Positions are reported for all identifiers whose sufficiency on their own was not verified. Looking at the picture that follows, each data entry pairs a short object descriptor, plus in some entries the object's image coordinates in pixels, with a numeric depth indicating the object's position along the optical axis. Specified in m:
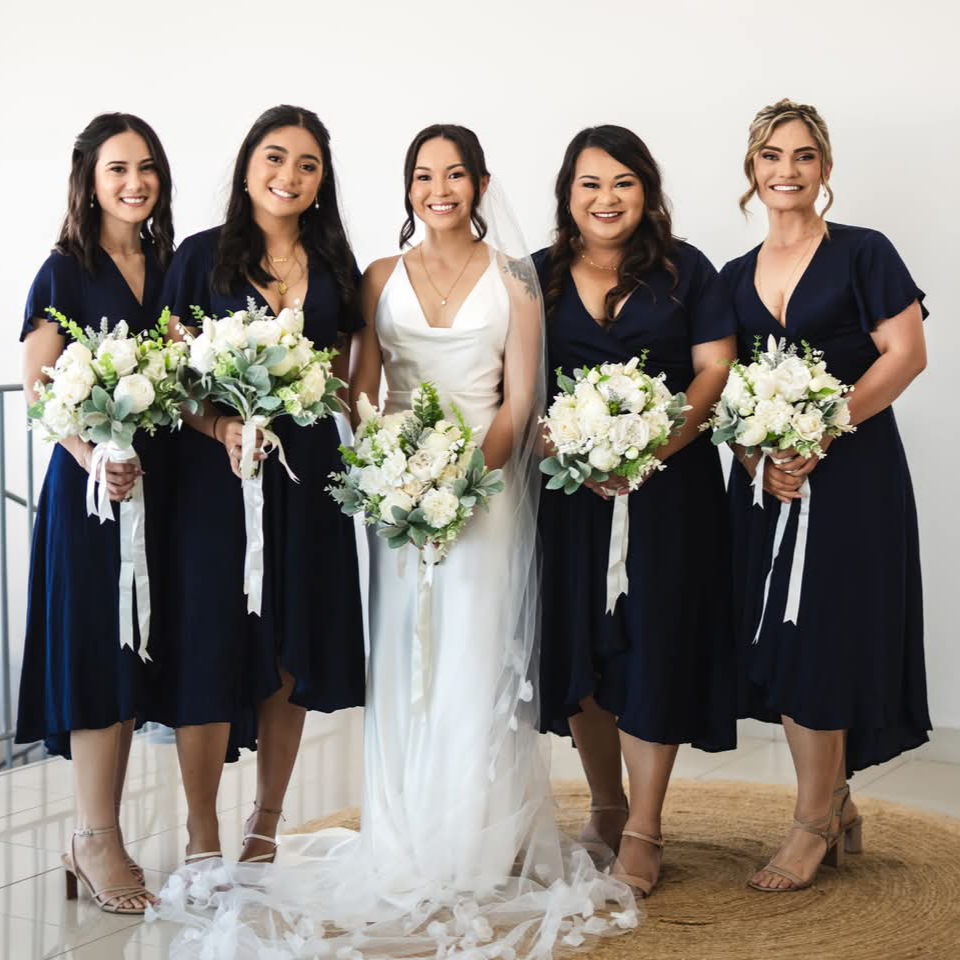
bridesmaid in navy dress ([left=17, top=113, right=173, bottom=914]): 3.14
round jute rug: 2.96
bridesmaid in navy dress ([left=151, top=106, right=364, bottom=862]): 3.15
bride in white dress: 3.15
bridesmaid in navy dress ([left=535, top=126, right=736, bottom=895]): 3.27
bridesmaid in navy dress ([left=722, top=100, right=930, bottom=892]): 3.25
